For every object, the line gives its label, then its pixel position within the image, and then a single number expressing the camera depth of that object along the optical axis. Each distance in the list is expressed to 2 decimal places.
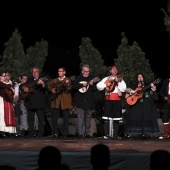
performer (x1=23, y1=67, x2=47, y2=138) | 13.41
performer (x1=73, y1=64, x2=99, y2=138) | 13.09
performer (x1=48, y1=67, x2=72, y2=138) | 13.12
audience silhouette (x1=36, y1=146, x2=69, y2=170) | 5.66
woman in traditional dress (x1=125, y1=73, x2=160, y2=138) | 13.72
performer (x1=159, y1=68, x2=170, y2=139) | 13.38
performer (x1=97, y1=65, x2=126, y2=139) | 12.57
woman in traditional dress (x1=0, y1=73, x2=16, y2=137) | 13.43
